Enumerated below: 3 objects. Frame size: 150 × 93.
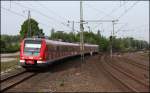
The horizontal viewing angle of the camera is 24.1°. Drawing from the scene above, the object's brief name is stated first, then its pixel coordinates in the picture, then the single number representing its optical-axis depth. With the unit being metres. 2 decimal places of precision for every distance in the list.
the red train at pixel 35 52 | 25.92
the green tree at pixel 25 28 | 88.36
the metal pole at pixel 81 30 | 35.41
